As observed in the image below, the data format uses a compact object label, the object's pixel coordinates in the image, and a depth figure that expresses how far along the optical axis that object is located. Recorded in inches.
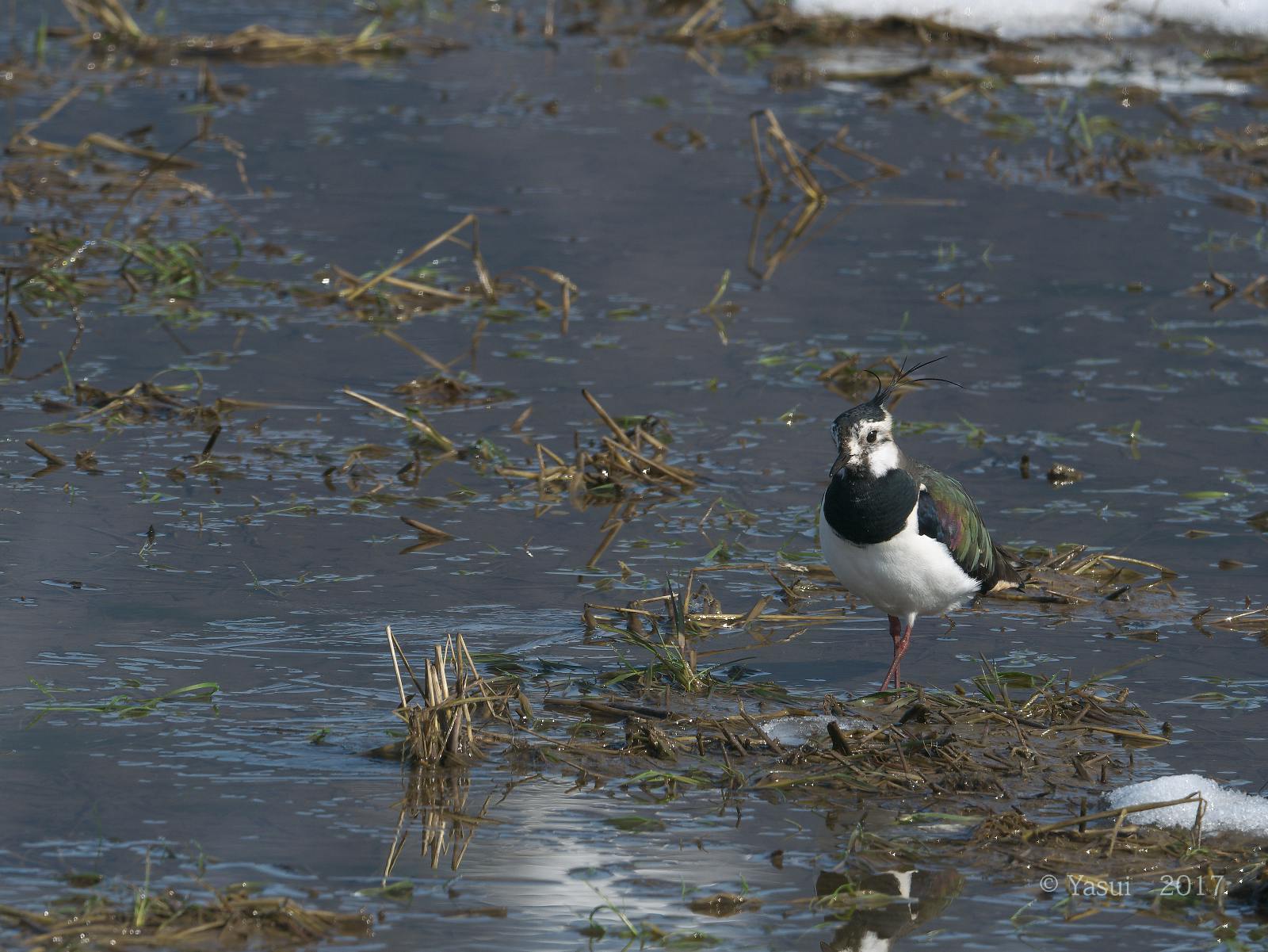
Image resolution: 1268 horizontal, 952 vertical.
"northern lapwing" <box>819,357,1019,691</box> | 434.9
